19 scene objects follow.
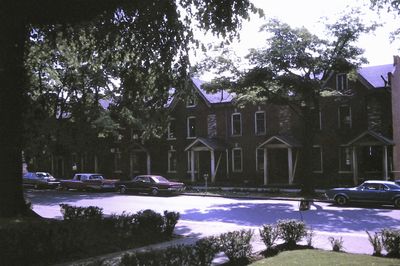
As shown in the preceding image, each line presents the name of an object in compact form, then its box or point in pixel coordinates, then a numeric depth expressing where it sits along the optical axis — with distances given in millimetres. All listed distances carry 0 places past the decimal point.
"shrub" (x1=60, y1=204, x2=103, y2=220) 15695
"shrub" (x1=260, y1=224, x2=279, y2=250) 11477
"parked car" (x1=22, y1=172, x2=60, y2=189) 43750
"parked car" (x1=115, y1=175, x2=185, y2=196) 34188
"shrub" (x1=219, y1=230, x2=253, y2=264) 10039
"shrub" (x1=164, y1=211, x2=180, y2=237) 14286
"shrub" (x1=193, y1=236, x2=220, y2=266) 9073
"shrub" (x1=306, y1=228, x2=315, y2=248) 11914
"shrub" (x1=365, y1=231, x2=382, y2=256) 10758
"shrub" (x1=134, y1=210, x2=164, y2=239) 13836
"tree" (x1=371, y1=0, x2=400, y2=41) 13531
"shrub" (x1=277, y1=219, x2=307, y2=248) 11914
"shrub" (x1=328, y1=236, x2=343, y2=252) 11400
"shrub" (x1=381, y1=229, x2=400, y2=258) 10405
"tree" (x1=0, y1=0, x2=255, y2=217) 13766
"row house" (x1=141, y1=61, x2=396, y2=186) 36062
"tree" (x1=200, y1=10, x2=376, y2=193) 29453
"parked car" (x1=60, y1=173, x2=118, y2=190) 38938
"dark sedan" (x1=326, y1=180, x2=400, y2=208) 23891
